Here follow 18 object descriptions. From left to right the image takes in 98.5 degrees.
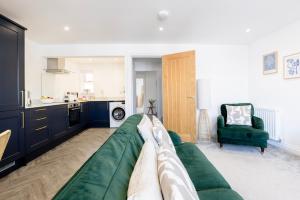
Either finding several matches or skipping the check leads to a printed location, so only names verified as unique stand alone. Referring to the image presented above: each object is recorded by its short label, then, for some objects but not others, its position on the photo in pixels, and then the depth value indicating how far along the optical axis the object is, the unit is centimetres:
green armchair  228
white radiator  251
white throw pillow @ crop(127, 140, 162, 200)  45
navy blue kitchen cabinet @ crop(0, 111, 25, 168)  175
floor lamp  292
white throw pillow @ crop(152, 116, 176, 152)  118
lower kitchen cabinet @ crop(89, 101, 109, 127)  420
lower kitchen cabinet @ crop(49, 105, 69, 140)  263
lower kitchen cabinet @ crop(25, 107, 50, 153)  211
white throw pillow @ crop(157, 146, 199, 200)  47
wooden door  291
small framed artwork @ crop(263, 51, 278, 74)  262
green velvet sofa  41
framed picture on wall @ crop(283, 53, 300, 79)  227
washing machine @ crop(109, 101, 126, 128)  416
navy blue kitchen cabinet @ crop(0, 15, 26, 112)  177
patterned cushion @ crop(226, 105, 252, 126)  263
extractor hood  328
